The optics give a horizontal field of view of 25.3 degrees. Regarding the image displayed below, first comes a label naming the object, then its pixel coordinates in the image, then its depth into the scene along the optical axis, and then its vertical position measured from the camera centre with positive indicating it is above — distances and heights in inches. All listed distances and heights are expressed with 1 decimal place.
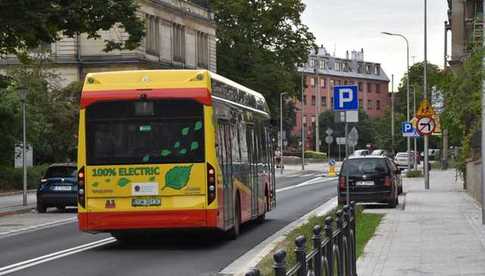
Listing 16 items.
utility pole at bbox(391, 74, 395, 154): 3971.5 +17.5
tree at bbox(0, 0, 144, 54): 1131.9 +140.2
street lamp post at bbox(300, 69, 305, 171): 3551.9 +193.6
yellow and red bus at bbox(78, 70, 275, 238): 725.3 -5.1
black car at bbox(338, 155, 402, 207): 1317.7 -46.9
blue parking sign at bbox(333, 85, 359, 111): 922.7 +38.8
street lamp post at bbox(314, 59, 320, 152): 6333.7 +329.3
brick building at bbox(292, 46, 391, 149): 6722.4 +407.3
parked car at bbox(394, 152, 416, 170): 3309.1 -54.2
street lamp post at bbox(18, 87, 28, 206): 1440.7 +41.0
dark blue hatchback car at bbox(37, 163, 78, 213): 1323.8 -54.8
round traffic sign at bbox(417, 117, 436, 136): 1551.4 +24.9
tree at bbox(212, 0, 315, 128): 3218.5 +309.8
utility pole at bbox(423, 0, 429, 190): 1786.4 +123.1
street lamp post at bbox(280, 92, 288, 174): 3333.7 +23.3
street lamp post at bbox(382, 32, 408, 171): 2681.6 +219.0
